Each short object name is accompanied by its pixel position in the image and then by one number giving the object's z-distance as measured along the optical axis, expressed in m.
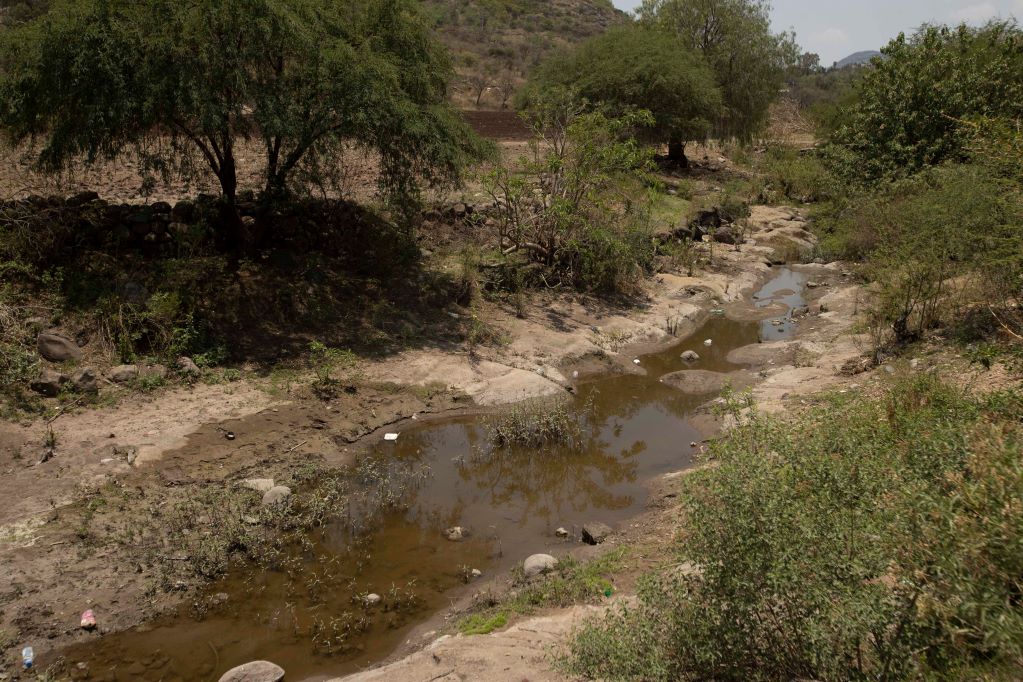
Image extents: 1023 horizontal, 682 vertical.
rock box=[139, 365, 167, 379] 8.53
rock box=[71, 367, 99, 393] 8.10
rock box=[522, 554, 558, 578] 6.22
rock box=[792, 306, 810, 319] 13.92
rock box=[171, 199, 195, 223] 10.97
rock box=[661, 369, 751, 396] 10.55
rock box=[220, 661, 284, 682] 5.00
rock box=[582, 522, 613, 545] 6.83
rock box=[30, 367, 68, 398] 7.96
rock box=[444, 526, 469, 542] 6.98
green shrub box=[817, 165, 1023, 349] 9.71
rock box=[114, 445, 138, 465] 7.29
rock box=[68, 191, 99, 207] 10.52
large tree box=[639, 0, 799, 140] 25.77
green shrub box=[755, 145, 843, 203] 22.62
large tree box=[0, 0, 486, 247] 8.96
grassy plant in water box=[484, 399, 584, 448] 8.73
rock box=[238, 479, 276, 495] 7.21
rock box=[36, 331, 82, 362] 8.50
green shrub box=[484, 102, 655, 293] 13.50
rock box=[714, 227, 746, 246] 18.61
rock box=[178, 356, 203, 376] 8.77
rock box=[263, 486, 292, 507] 7.01
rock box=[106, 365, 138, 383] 8.41
